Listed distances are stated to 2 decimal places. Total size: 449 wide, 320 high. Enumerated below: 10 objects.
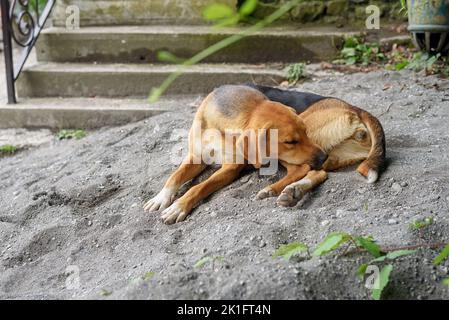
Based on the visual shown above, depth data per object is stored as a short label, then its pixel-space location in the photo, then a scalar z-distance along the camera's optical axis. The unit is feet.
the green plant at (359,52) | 23.76
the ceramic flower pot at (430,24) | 19.63
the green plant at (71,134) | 22.45
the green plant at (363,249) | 8.88
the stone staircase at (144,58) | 23.93
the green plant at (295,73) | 22.63
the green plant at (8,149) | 21.86
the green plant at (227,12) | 4.72
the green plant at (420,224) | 10.73
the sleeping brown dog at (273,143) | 13.62
